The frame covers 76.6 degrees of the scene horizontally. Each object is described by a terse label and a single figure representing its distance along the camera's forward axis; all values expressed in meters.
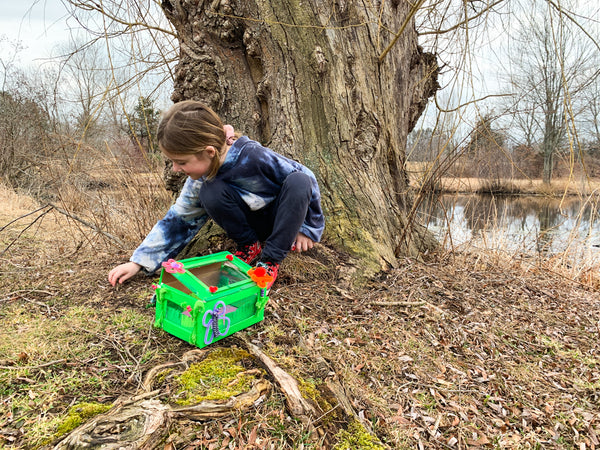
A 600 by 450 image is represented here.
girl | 1.99
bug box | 1.68
